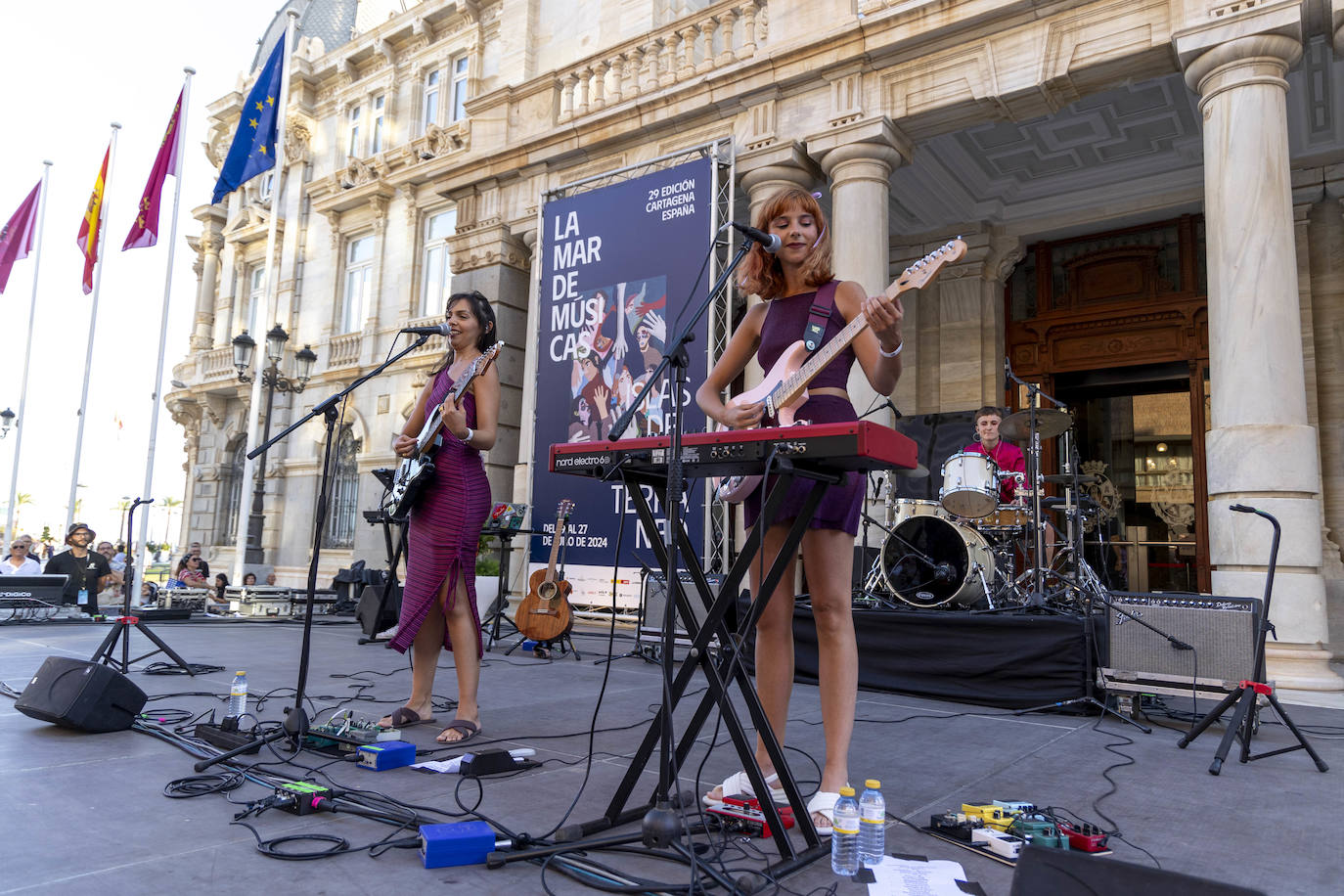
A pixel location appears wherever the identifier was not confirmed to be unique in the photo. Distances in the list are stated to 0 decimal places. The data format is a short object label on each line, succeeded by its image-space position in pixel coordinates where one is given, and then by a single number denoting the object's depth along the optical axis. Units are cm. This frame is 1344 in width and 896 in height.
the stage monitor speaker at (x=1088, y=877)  150
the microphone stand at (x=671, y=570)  220
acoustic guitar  761
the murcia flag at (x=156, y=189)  1430
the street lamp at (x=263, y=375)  1478
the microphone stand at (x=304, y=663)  343
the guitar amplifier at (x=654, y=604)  723
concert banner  998
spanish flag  1594
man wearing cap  1069
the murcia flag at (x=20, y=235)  1784
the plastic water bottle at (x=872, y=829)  222
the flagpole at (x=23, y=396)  1819
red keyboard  222
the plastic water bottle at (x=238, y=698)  386
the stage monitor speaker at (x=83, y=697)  359
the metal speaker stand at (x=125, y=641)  485
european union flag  1484
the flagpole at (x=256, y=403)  1475
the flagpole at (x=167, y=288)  1381
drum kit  629
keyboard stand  229
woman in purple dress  401
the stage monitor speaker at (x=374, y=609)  612
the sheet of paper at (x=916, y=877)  204
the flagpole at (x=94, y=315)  1594
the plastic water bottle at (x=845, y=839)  214
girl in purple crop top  273
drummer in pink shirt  743
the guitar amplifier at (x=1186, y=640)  472
